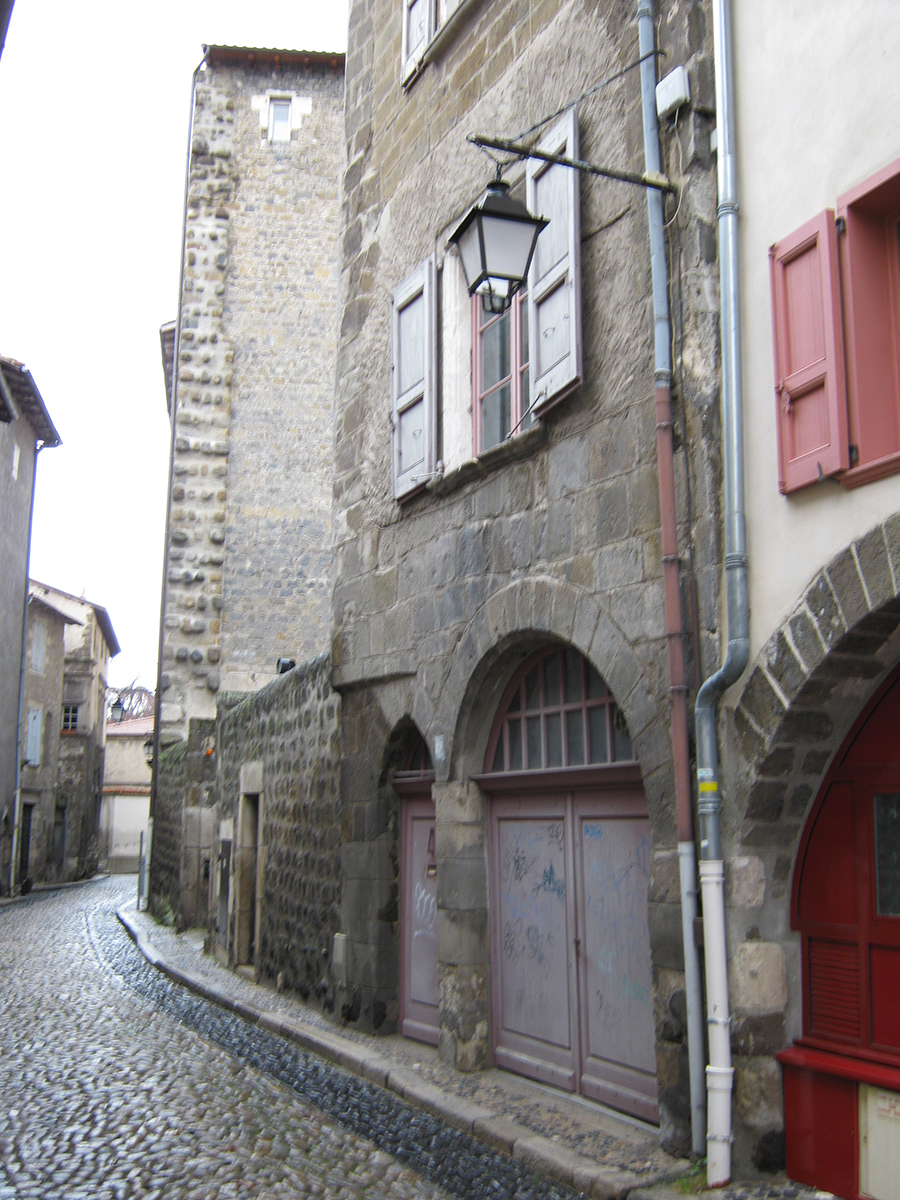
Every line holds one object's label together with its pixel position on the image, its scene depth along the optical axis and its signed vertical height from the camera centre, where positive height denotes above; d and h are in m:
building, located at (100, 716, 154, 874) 41.72 -1.03
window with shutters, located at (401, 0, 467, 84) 7.75 +5.30
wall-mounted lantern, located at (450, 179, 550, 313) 5.27 +2.51
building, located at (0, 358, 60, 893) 24.55 +5.28
